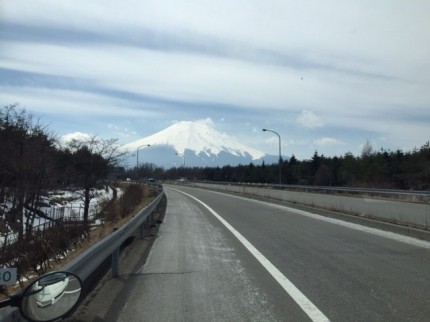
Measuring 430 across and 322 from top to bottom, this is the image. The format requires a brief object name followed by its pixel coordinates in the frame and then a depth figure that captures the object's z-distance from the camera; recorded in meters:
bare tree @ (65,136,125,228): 41.09
